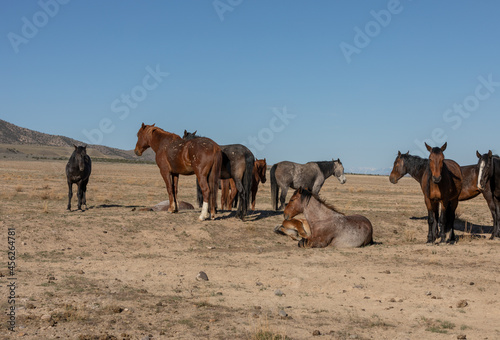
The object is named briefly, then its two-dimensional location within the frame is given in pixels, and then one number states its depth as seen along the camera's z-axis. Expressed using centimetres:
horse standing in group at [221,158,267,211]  1947
